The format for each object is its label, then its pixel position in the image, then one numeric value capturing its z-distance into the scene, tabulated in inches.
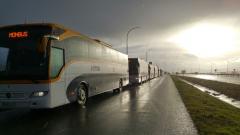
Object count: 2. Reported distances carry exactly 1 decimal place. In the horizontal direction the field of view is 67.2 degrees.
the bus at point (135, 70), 875.7
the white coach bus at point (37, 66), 247.1
